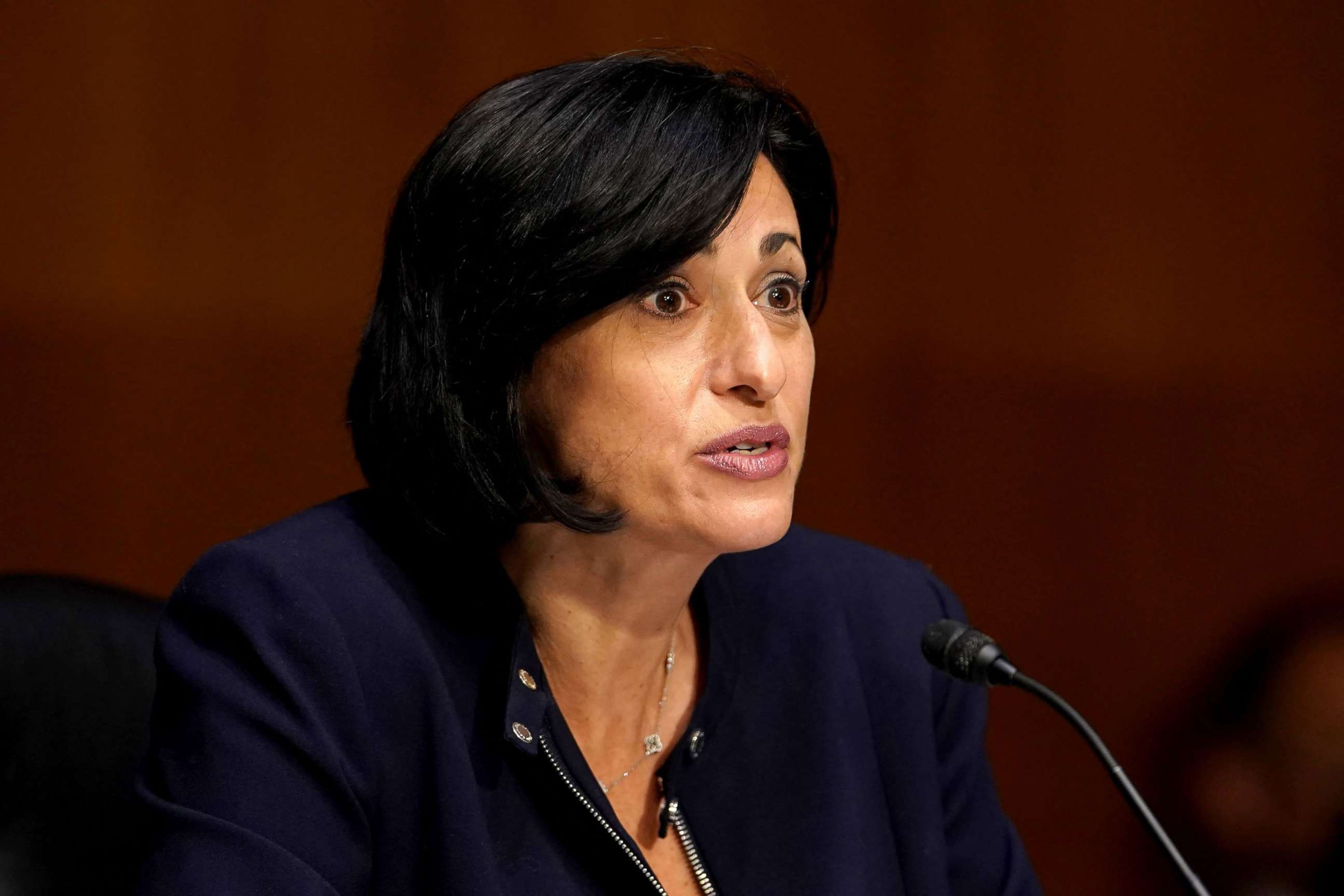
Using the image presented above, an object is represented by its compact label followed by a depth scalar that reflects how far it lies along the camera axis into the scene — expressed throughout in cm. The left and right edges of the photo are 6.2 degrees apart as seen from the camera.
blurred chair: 546
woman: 543
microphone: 542
